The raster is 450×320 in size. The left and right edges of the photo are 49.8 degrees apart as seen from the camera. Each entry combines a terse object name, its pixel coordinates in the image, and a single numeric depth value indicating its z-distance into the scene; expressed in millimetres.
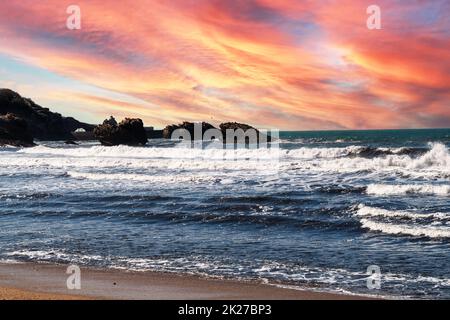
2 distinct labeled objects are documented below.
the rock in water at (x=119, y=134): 86500
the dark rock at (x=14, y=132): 89562
